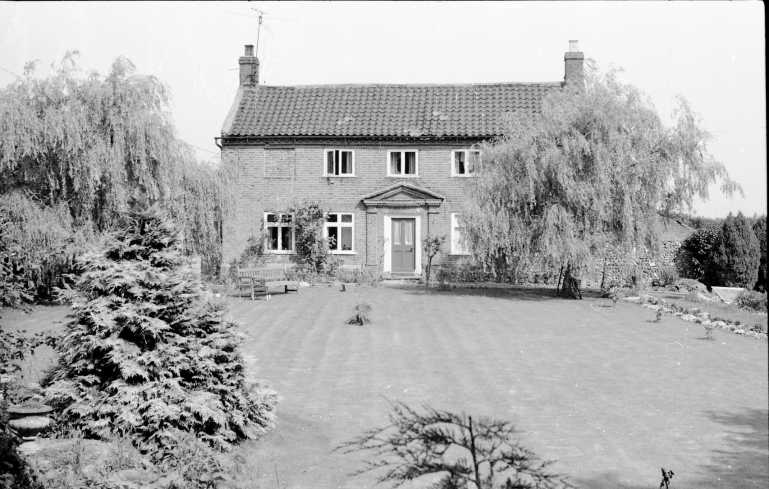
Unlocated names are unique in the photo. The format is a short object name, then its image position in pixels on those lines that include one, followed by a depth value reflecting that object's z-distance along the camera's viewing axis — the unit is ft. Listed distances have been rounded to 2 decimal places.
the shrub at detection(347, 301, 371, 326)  66.13
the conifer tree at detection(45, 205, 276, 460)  30.35
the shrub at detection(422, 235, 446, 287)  99.86
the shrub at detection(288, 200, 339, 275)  102.32
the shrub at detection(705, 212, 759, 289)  98.63
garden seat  82.89
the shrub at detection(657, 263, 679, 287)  100.68
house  104.42
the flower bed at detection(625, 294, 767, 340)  64.08
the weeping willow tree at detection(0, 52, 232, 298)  68.33
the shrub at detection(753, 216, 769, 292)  99.55
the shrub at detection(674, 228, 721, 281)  103.42
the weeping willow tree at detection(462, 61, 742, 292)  78.02
